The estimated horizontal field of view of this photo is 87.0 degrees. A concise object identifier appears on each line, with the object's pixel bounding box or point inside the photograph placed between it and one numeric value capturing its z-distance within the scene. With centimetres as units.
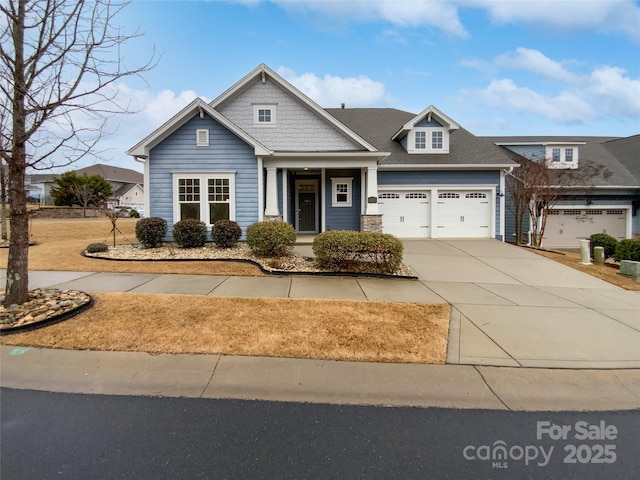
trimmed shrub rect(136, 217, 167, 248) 1097
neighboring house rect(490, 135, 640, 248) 1769
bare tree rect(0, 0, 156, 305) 503
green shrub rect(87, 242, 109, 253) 1055
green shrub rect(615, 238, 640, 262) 1181
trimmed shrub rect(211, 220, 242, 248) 1096
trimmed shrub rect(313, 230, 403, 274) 852
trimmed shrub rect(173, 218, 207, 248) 1099
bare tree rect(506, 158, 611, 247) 1487
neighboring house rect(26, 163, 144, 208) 4953
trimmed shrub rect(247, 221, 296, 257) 966
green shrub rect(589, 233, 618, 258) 1384
